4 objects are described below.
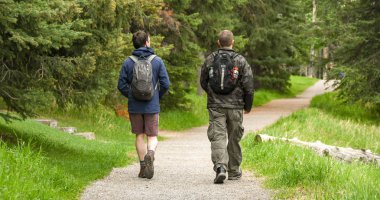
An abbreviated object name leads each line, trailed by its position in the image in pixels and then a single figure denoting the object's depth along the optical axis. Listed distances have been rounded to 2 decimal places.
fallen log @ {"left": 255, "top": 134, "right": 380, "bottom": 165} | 22.78
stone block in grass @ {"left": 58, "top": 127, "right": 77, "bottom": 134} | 29.48
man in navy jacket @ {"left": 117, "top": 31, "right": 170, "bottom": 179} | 16.87
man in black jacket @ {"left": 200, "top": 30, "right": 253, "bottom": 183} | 16.33
